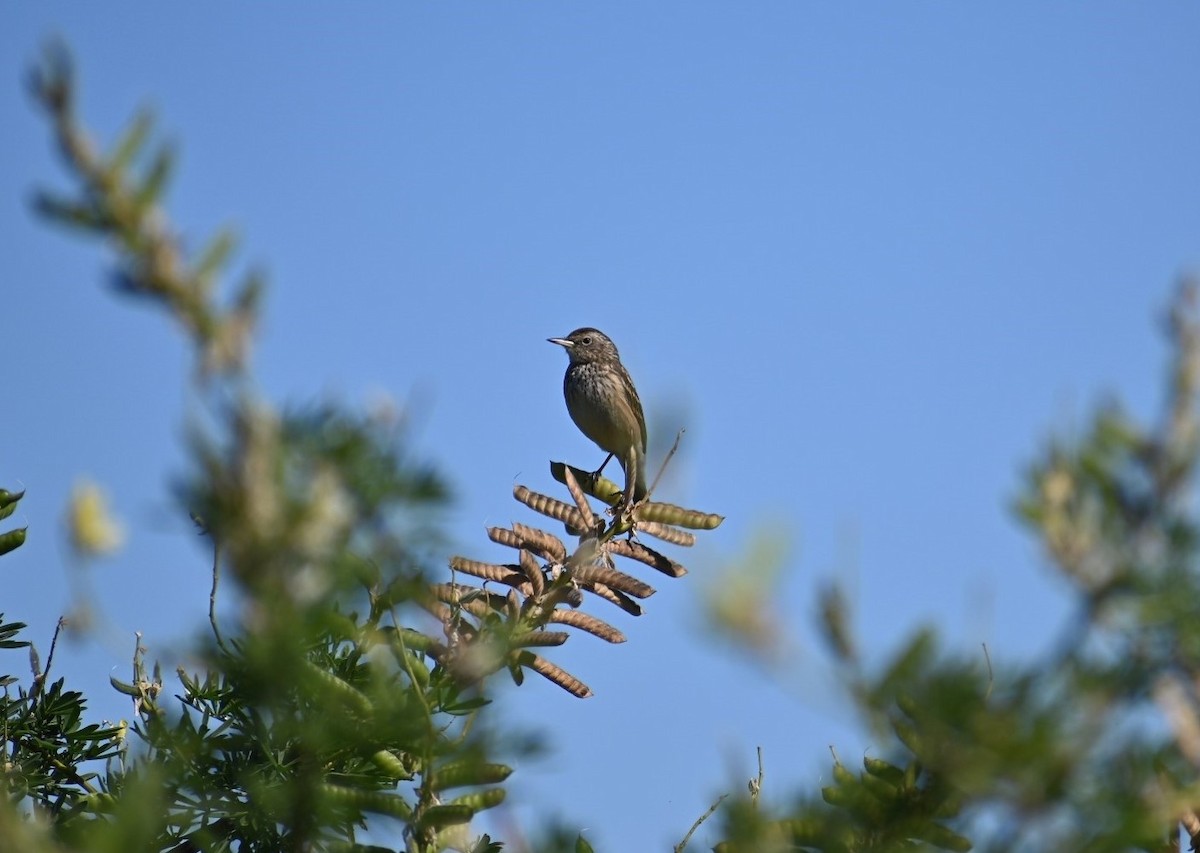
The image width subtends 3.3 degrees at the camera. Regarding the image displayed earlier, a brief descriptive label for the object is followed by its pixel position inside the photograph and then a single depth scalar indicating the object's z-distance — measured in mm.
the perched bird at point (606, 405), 22559
